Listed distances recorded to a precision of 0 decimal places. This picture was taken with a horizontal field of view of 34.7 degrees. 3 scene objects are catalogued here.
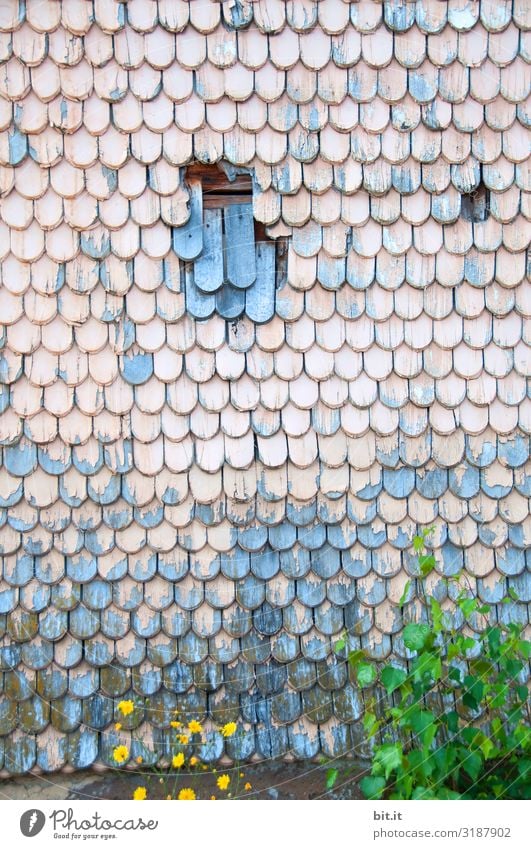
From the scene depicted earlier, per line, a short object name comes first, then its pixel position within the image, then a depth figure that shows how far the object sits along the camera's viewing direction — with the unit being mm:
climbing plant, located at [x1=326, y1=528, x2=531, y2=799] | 2980
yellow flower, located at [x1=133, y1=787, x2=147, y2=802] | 3139
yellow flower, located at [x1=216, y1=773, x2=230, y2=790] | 3216
